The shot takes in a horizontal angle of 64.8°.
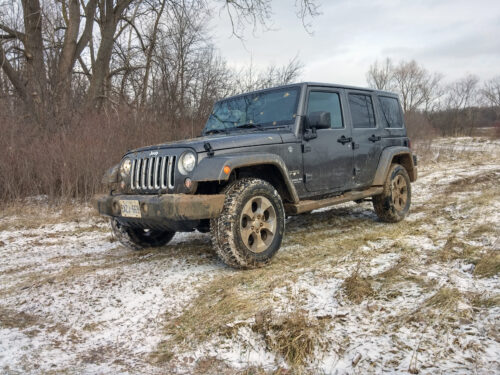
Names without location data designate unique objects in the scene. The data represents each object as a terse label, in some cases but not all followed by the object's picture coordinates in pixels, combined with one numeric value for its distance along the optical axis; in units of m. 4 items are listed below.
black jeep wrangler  3.42
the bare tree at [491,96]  50.75
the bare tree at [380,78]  47.47
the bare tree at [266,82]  14.47
